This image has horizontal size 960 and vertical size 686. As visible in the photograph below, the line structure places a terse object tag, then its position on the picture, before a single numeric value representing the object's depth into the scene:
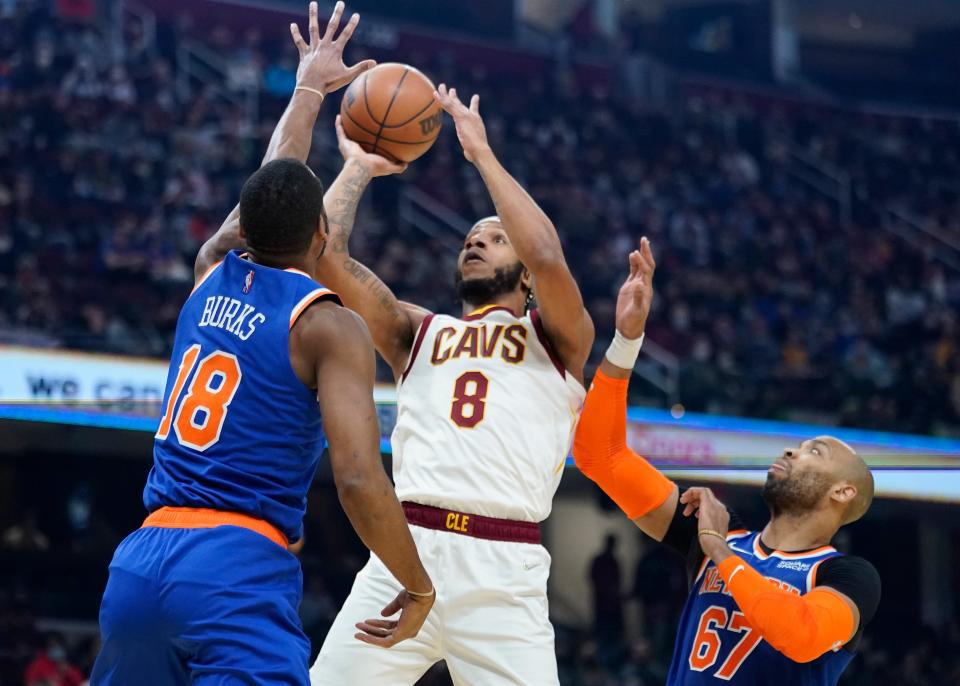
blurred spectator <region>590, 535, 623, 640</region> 14.70
